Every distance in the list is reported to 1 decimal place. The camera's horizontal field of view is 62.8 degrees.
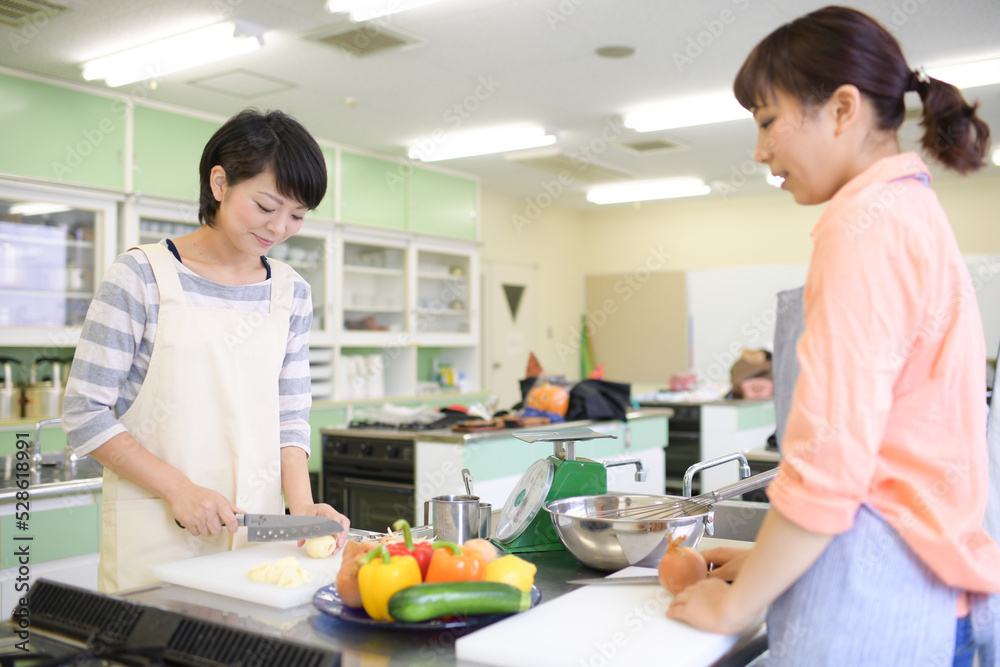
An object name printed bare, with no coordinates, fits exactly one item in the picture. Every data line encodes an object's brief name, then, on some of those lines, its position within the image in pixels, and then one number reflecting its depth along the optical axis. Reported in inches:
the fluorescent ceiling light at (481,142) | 221.8
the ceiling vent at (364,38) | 148.6
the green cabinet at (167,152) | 187.6
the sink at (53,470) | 104.3
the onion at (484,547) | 48.2
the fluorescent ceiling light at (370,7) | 133.9
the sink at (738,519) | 77.9
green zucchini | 39.8
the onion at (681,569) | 44.9
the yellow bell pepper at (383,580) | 41.1
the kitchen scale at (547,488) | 60.0
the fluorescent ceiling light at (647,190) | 288.0
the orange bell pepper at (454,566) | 43.2
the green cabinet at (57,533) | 99.3
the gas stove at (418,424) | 152.3
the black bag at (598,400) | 165.2
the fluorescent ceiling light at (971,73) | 170.2
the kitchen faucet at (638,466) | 63.1
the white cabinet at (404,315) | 241.8
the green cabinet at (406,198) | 238.7
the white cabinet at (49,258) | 169.8
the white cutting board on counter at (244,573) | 46.5
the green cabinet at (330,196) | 229.1
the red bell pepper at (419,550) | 44.4
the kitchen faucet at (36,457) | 109.3
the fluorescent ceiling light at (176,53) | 150.6
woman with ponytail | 33.1
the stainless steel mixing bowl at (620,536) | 52.5
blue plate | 40.5
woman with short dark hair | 56.4
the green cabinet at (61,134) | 166.4
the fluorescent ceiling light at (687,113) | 195.2
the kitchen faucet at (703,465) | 61.9
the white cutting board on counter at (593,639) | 37.2
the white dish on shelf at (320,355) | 226.1
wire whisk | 52.2
